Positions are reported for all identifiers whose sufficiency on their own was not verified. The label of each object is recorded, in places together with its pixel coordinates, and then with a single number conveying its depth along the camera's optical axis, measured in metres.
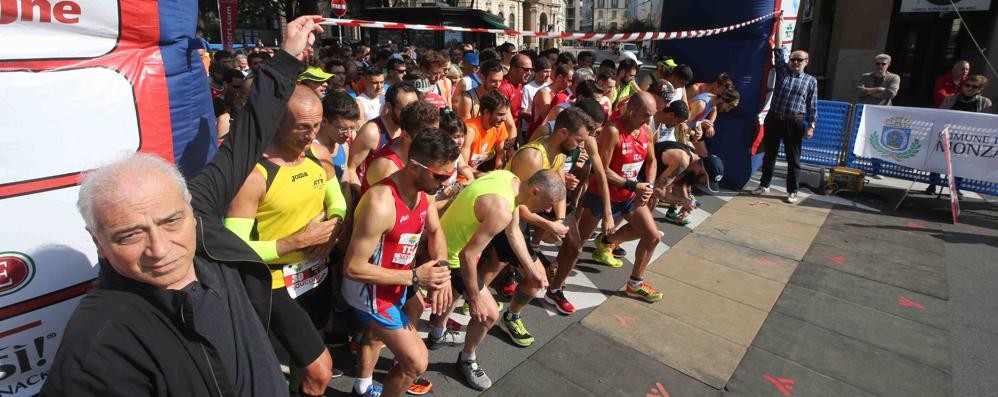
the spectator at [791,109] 6.97
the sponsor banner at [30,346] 1.72
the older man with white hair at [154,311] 1.21
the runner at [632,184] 4.30
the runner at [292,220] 2.30
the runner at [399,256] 2.38
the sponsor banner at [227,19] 9.53
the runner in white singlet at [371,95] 5.05
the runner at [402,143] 3.03
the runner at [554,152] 3.56
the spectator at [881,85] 8.19
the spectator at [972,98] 6.95
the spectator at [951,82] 7.67
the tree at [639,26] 68.93
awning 19.73
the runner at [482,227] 2.82
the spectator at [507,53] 8.80
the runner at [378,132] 3.55
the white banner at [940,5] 13.12
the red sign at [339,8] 11.64
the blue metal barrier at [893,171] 6.86
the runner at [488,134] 4.26
